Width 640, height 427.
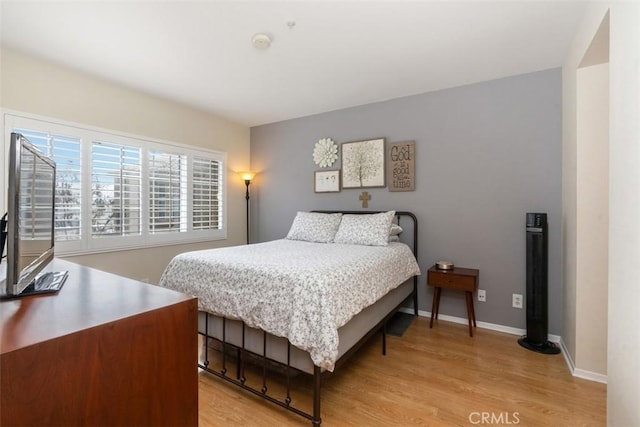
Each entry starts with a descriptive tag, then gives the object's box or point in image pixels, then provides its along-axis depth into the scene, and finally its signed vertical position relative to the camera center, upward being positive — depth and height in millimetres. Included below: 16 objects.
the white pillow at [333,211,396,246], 2977 -178
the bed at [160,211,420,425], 1601 -564
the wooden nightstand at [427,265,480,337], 2680 -635
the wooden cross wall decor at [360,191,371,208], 3609 +179
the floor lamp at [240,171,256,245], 4461 +537
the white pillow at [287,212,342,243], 3338 -173
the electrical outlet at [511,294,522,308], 2801 -842
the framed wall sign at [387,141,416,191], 3318 +540
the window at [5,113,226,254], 2717 +272
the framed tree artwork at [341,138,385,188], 3518 +605
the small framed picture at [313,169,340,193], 3836 +415
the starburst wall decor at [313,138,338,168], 3859 +799
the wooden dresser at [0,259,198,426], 638 -369
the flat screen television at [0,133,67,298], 885 -34
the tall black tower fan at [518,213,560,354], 2492 -580
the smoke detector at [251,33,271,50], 2182 +1304
